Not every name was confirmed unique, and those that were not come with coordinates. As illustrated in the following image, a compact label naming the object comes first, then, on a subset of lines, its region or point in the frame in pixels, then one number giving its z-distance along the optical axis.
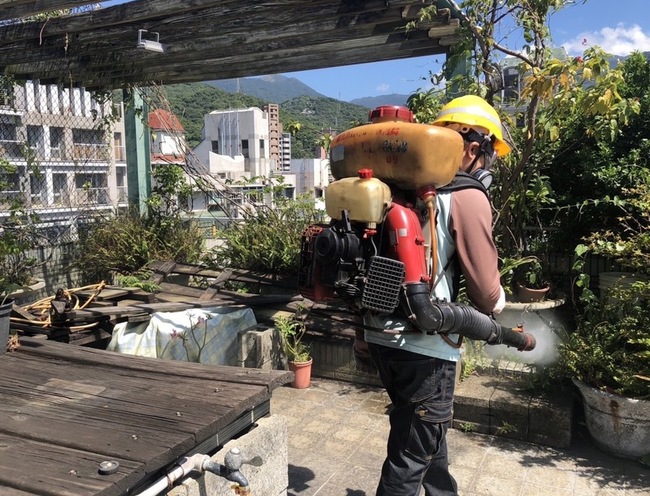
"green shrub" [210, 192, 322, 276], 5.86
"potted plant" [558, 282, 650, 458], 3.35
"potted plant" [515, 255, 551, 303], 4.57
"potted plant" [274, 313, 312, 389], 4.78
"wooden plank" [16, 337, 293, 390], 2.63
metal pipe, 1.95
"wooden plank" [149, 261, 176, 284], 6.28
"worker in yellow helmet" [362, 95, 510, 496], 2.30
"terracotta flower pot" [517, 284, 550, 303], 4.55
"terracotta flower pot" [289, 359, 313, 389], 4.77
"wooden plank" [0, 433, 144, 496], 1.68
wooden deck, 1.78
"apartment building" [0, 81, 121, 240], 6.83
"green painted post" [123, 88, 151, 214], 7.67
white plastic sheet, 4.78
